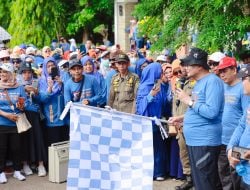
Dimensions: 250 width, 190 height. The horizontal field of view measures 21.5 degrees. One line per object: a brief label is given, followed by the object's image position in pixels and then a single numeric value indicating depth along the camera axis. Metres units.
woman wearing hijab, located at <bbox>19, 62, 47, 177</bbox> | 10.36
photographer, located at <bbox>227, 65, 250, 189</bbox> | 5.89
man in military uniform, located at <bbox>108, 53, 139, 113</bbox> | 9.65
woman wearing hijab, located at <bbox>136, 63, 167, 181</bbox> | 9.53
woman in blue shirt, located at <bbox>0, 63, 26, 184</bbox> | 9.79
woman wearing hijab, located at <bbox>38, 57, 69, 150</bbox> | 10.31
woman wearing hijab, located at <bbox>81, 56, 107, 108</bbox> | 11.00
